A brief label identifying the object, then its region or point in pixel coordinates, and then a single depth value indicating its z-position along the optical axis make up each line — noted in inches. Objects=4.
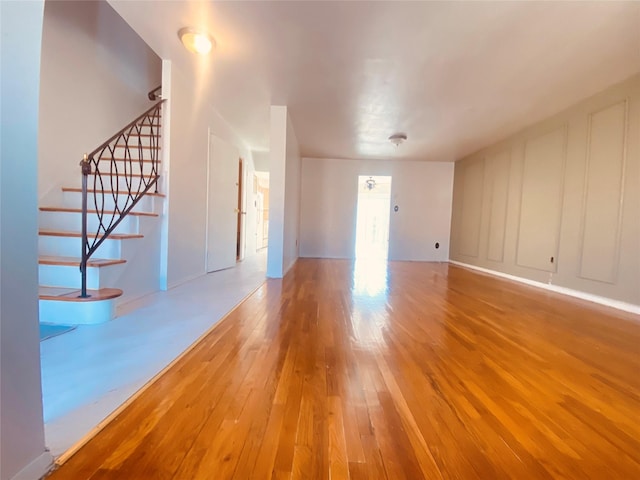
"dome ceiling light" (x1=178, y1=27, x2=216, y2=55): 86.0
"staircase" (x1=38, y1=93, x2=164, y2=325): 69.1
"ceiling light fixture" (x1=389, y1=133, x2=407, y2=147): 178.7
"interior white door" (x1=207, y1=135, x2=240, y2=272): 146.4
